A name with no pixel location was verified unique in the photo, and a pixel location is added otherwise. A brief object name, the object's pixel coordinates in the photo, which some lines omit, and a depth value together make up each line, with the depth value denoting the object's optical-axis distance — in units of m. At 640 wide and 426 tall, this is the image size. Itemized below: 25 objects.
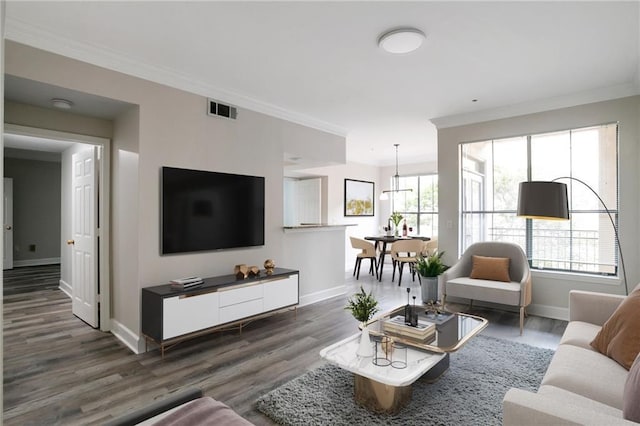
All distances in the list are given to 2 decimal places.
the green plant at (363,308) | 2.42
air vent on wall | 3.76
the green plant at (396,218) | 7.82
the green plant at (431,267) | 4.77
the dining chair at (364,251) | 6.70
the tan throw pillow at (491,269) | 4.21
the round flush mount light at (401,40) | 2.62
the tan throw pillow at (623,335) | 1.88
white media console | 3.05
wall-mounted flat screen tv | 3.43
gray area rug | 2.15
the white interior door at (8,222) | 7.55
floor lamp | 2.94
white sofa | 1.29
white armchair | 3.79
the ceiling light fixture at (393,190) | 8.24
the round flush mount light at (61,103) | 3.13
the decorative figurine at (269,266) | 4.00
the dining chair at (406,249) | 6.34
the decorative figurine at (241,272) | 3.77
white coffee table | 2.10
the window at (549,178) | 4.04
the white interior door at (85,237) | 3.85
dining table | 6.74
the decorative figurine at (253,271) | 3.86
